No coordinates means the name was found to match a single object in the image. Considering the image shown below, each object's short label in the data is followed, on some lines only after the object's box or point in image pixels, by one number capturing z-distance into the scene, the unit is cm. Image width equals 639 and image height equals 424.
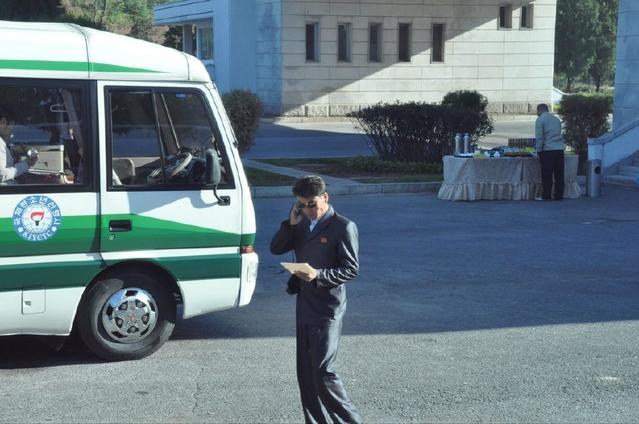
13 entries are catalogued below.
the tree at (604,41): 6519
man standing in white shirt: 1717
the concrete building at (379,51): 3847
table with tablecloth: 1722
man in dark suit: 575
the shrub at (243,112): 1980
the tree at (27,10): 2595
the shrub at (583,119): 2248
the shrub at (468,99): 2942
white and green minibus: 734
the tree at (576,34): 6438
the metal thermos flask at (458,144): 1941
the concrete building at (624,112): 2078
